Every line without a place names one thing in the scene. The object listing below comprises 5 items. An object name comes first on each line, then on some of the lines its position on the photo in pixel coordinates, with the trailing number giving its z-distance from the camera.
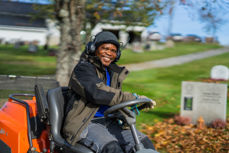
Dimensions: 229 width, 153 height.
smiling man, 2.42
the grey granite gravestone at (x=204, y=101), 6.13
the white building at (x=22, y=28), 33.28
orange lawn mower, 2.56
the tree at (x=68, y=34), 5.12
